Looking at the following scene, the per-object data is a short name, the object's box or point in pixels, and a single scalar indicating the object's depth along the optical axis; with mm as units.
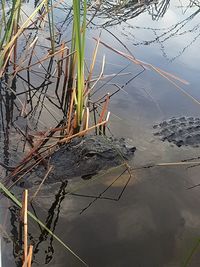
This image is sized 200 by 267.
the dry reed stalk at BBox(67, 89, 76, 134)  2646
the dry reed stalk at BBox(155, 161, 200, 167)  2748
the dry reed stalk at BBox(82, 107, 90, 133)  2680
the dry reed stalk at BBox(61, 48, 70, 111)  3060
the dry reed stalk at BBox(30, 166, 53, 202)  2168
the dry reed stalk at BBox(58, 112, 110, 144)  2541
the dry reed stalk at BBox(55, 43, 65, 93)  3162
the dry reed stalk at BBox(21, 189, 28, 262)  1476
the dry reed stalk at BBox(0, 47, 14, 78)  2928
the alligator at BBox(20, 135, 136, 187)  2410
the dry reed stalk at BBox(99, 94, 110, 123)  2864
